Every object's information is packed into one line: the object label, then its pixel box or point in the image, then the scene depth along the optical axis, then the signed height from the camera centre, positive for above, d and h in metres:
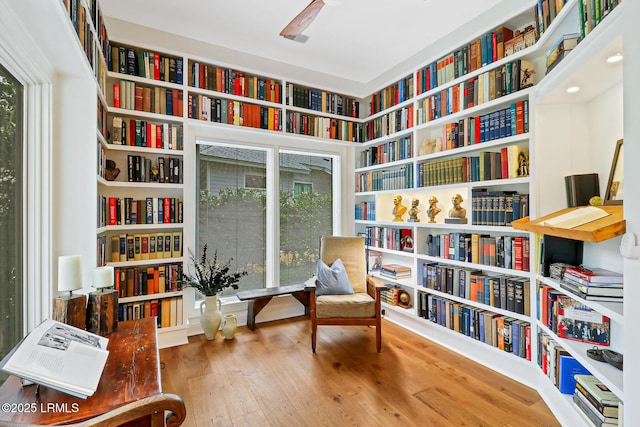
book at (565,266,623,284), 1.52 -0.32
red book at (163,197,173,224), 2.86 +0.04
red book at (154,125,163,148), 2.84 +0.72
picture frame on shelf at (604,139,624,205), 1.66 +0.18
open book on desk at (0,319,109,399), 0.96 -0.50
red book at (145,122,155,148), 2.81 +0.71
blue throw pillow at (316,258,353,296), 3.03 -0.69
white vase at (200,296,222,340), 2.92 -0.99
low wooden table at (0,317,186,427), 0.83 -0.61
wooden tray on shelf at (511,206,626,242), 1.32 -0.08
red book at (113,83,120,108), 2.68 +1.04
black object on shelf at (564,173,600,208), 1.91 +0.15
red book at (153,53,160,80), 2.84 +1.37
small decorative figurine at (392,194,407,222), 3.50 +0.04
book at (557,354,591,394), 1.83 -0.96
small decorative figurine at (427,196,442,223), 3.13 +0.03
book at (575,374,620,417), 1.46 -0.92
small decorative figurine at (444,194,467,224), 2.84 +0.00
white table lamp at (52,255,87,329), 1.39 -0.39
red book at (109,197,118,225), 2.61 +0.03
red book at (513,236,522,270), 2.29 -0.29
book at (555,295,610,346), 1.69 -0.64
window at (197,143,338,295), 3.32 +0.05
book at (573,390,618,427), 1.44 -1.00
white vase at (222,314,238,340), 2.93 -1.08
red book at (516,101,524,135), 2.29 +0.71
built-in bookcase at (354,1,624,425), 2.10 +0.23
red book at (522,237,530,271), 2.25 -0.31
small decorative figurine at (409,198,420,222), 3.31 +0.02
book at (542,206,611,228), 1.56 -0.03
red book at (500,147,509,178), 2.40 +0.40
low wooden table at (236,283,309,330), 3.15 -0.85
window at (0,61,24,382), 1.48 +0.02
